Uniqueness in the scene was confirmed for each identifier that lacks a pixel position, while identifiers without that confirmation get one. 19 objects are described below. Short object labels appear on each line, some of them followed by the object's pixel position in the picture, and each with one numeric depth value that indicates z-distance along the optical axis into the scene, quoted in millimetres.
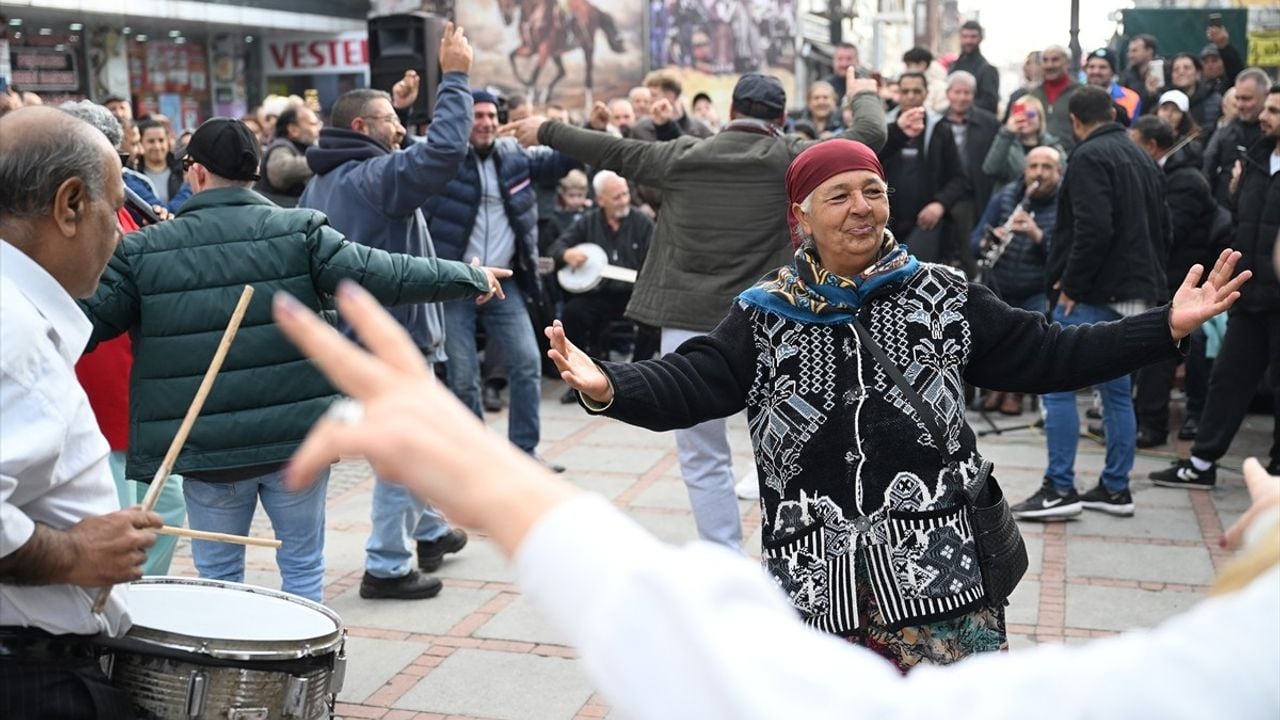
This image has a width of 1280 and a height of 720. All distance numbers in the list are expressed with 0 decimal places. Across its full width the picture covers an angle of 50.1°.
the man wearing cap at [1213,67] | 14281
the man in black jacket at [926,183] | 10055
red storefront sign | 23859
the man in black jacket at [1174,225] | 8945
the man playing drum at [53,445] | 2232
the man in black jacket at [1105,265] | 7219
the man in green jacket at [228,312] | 4285
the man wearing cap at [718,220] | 5988
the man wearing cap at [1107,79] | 12578
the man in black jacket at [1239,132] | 9797
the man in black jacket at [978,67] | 13930
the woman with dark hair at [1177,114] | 11102
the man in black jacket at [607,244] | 10594
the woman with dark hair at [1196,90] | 13719
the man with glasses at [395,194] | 5730
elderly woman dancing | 3312
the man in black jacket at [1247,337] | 7729
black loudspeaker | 9773
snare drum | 2588
